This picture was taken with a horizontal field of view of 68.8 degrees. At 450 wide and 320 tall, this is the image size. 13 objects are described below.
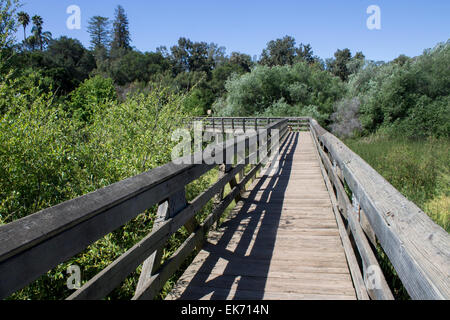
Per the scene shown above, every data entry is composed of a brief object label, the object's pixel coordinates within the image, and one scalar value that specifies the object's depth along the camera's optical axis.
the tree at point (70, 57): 58.91
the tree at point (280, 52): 91.50
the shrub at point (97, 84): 28.69
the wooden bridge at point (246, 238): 1.15
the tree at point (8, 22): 5.31
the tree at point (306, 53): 97.06
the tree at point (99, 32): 110.88
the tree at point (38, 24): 80.50
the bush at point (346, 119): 28.20
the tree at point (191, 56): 99.17
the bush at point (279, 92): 31.83
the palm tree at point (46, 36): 88.44
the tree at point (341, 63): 89.76
